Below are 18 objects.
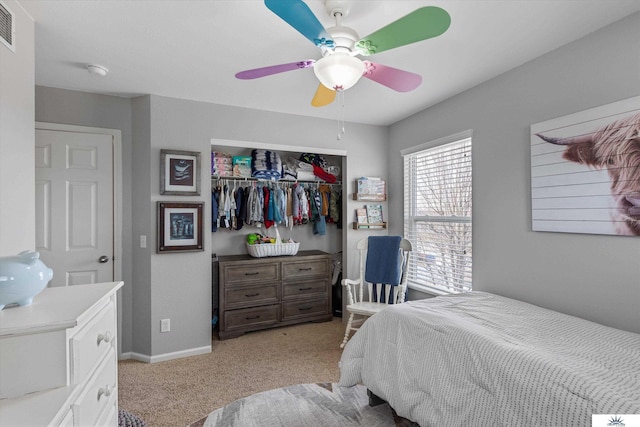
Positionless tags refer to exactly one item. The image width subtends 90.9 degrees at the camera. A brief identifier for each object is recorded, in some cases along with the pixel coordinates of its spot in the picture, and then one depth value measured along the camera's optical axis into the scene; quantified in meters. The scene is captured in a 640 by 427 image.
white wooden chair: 3.07
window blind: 2.88
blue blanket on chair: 3.16
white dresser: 0.91
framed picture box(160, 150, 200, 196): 2.87
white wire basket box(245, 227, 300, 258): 3.55
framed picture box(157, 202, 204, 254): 2.87
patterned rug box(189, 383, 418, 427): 1.99
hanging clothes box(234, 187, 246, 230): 3.58
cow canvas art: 1.72
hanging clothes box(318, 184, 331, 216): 3.97
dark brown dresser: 3.34
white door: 2.67
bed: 1.16
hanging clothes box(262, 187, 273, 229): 3.65
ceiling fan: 1.24
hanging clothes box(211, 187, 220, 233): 3.41
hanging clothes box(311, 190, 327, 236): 3.91
